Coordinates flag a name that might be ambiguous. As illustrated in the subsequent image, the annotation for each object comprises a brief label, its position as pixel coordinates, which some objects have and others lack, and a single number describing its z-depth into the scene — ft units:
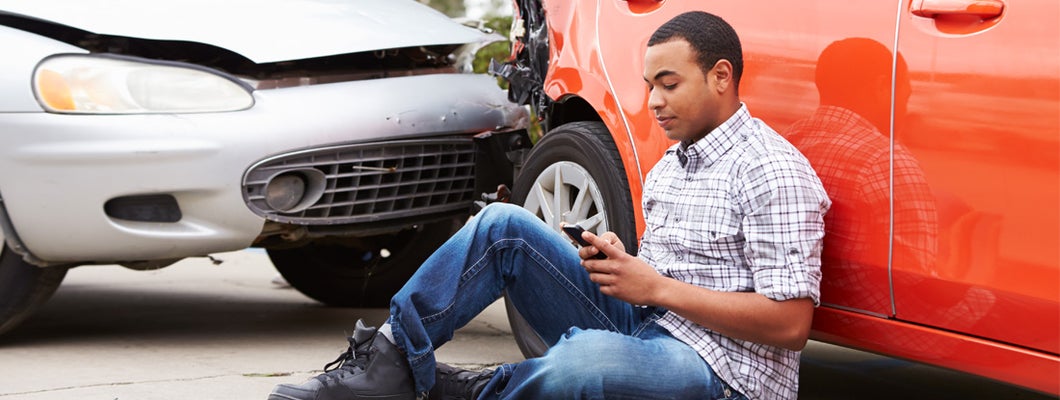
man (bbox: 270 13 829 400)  8.59
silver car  13.16
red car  7.73
